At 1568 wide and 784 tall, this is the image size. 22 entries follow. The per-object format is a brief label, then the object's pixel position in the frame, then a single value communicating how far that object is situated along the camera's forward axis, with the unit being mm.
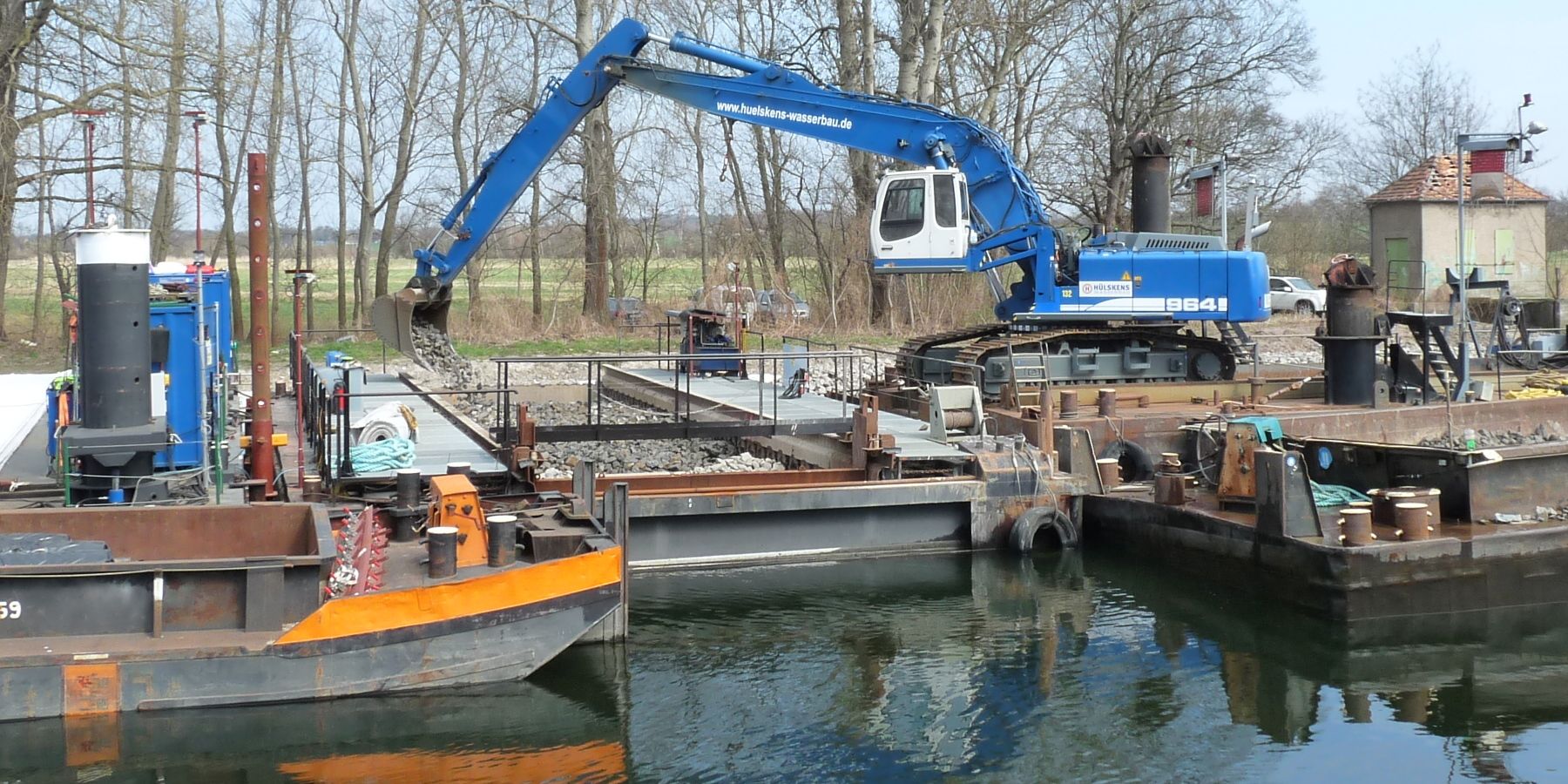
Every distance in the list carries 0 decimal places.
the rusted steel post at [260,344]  11117
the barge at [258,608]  9188
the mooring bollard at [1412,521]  12844
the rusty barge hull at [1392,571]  12594
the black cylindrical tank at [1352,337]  19000
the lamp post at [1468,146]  19203
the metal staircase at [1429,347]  18984
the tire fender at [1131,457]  17016
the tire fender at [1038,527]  15383
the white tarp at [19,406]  14297
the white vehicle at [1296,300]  40781
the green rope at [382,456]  13539
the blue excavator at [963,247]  18781
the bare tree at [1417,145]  55750
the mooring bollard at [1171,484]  14922
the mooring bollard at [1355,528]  12644
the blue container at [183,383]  12281
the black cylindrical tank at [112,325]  10414
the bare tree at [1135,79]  41031
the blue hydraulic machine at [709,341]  24719
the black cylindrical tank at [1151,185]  22594
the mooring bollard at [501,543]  10500
